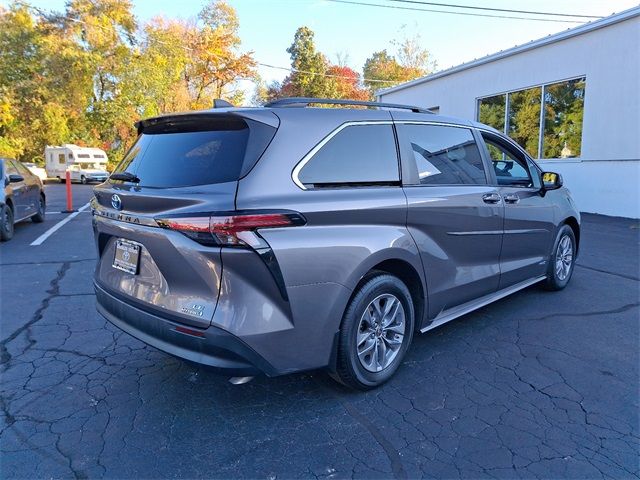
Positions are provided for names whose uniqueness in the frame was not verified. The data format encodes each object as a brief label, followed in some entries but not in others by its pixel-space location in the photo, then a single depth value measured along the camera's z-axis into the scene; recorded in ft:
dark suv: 27.40
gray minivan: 8.08
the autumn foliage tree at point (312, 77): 144.36
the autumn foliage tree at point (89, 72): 97.76
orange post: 43.42
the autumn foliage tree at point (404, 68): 145.28
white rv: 91.45
